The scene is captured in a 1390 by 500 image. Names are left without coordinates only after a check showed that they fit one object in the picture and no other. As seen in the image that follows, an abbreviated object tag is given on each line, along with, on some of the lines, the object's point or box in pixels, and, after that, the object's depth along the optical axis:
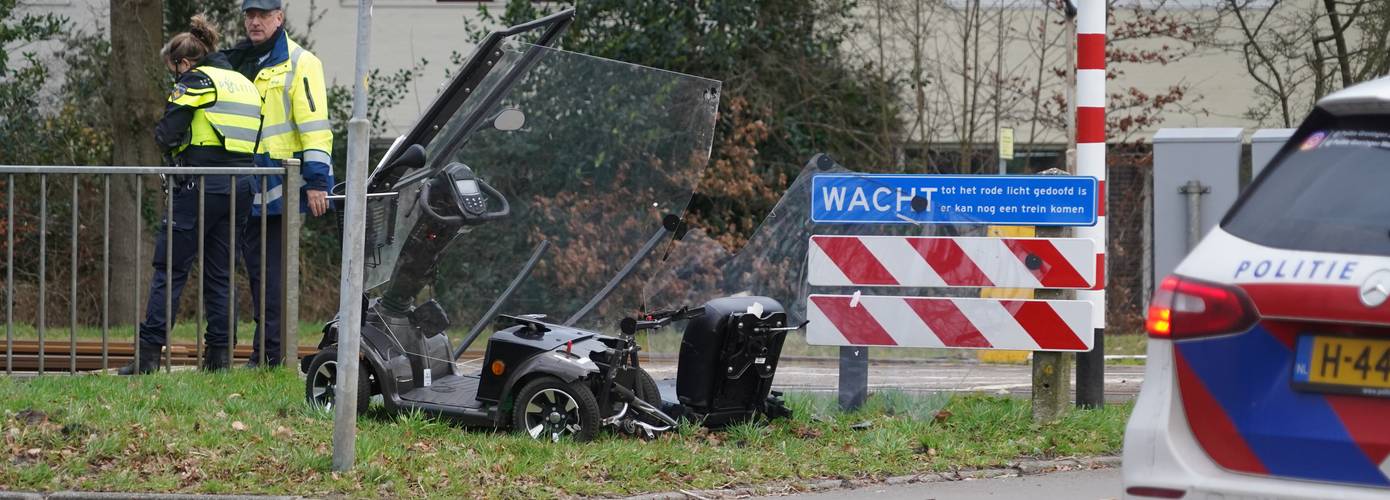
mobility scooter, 14.87
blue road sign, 16.06
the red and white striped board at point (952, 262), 16.02
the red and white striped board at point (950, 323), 16.05
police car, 7.73
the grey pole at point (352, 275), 12.69
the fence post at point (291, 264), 18.33
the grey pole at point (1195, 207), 17.40
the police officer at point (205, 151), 18.37
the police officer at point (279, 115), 18.64
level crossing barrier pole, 17.20
